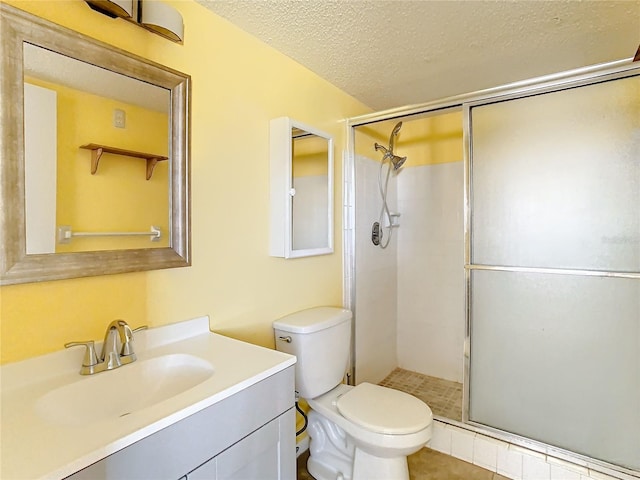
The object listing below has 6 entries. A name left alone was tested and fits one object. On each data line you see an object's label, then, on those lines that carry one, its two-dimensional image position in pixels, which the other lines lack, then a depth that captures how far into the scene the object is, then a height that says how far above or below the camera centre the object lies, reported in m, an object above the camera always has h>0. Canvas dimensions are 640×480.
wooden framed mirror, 0.90 +0.25
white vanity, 0.70 -0.42
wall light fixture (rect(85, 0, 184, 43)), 1.05 +0.73
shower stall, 1.54 -0.12
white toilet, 1.44 -0.77
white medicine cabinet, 1.69 +0.27
